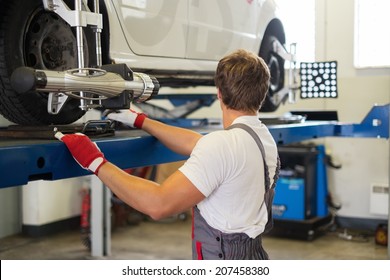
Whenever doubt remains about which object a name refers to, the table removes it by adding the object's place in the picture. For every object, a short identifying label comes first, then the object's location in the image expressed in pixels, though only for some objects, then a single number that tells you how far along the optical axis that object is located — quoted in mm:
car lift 2526
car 3068
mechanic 2703
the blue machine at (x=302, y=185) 7979
